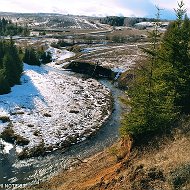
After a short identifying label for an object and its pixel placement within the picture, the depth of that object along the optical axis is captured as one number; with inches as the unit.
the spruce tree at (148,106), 666.0
